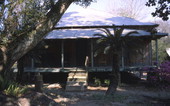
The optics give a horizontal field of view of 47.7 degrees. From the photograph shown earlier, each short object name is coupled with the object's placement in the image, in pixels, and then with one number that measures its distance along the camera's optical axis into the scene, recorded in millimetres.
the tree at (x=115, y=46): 9555
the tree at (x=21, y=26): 6027
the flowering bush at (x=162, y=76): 10742
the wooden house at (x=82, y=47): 13852
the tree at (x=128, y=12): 39528
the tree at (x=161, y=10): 9906
